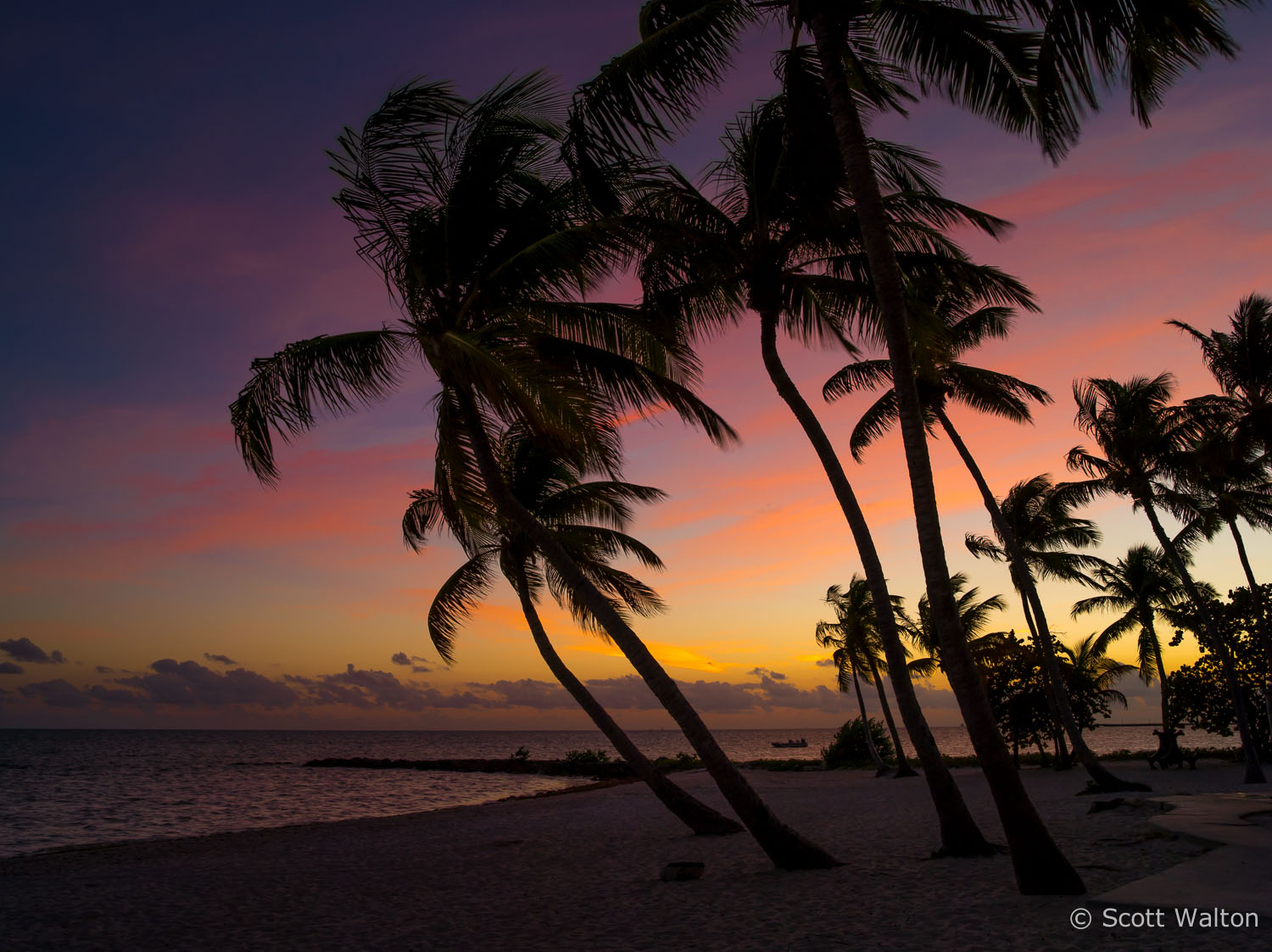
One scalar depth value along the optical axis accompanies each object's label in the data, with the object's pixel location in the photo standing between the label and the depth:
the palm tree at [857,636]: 28.55
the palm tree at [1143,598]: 28.78
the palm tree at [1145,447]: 17.23
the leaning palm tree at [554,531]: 16.06
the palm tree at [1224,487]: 15.02
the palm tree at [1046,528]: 20.58
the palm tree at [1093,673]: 27.16
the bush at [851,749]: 33.95
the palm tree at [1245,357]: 16.00
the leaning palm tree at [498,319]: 8.98
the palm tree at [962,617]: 28.47
